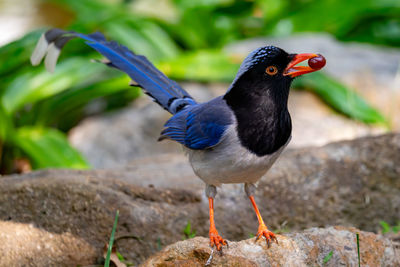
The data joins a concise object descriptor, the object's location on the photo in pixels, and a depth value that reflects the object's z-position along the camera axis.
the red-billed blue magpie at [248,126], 6.42
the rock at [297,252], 5.95
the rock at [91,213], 7.35
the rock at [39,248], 6.83
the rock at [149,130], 14.48
